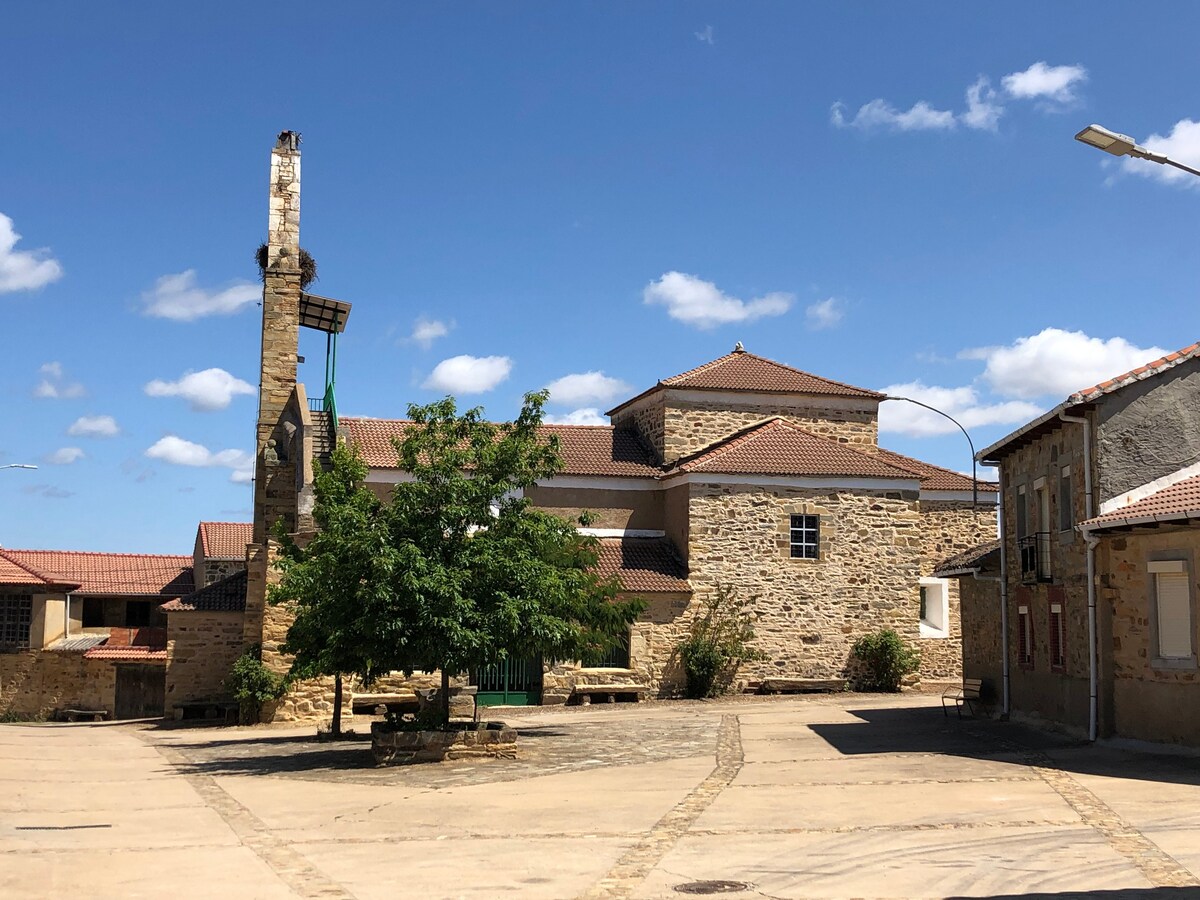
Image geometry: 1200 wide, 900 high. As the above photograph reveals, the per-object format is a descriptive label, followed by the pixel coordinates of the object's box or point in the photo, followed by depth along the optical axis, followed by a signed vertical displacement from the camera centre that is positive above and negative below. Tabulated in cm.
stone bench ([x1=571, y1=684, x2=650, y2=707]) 2991 -203
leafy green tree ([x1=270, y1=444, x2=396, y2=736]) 1758 +40
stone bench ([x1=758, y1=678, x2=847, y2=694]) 3089 -191
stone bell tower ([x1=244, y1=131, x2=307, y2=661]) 3050 +638
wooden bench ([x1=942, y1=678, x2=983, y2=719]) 2423 -164
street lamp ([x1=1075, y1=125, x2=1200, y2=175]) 1234 +476
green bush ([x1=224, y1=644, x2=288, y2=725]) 2545 -160
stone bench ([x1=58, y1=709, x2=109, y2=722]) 3765 -349
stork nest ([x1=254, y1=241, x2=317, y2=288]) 3619 +1000
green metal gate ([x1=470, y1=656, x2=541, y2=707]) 3003 -190
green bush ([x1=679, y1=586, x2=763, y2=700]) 3020 -88
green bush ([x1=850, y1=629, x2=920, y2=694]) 3114 -128
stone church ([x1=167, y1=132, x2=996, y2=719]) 3031 +237
